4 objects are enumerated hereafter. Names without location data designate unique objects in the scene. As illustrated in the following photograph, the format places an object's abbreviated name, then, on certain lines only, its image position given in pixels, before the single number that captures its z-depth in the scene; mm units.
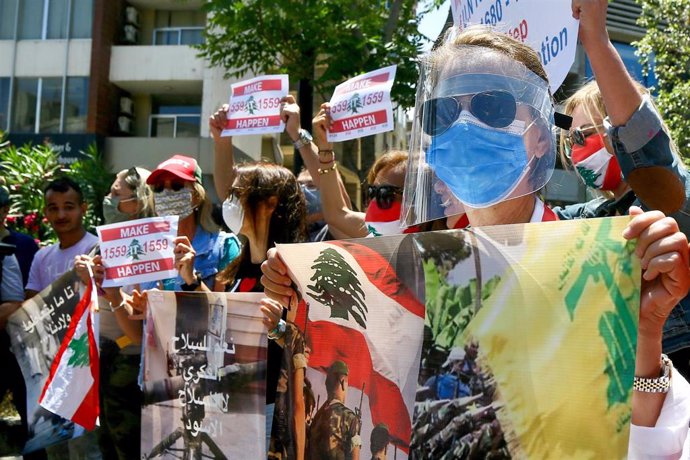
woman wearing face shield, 1521
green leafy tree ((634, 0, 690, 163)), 10258
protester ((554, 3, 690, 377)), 1594
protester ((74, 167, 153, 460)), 3518
